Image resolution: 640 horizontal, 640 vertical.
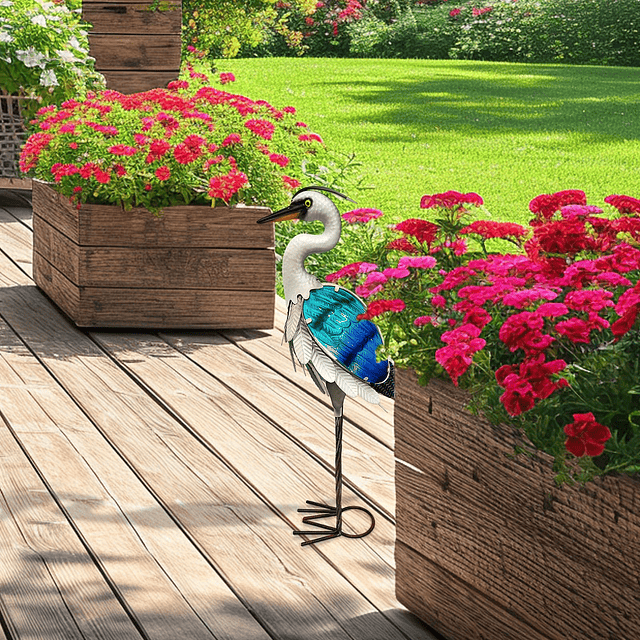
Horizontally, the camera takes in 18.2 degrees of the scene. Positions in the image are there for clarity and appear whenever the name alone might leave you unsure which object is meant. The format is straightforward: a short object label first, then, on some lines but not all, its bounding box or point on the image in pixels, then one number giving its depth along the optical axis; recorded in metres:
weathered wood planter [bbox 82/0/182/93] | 14.02
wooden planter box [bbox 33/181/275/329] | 8.47
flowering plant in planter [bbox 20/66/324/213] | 8.42
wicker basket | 13.66
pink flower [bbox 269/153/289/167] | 8.66
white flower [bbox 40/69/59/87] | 13.48
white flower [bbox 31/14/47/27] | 13.79
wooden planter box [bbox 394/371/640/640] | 3.48
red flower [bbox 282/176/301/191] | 8.95
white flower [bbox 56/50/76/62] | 13.60
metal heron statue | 4.91
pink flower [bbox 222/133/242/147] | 8.89
